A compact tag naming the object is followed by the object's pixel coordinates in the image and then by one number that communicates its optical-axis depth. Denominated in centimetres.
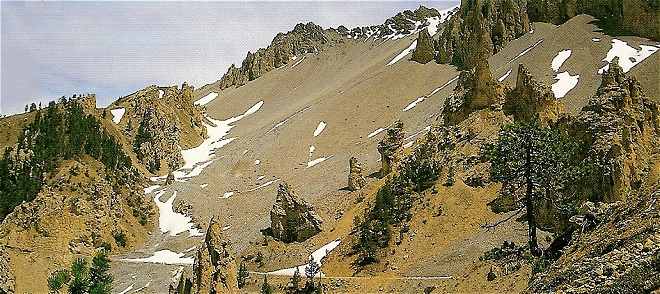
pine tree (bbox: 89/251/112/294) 2853
